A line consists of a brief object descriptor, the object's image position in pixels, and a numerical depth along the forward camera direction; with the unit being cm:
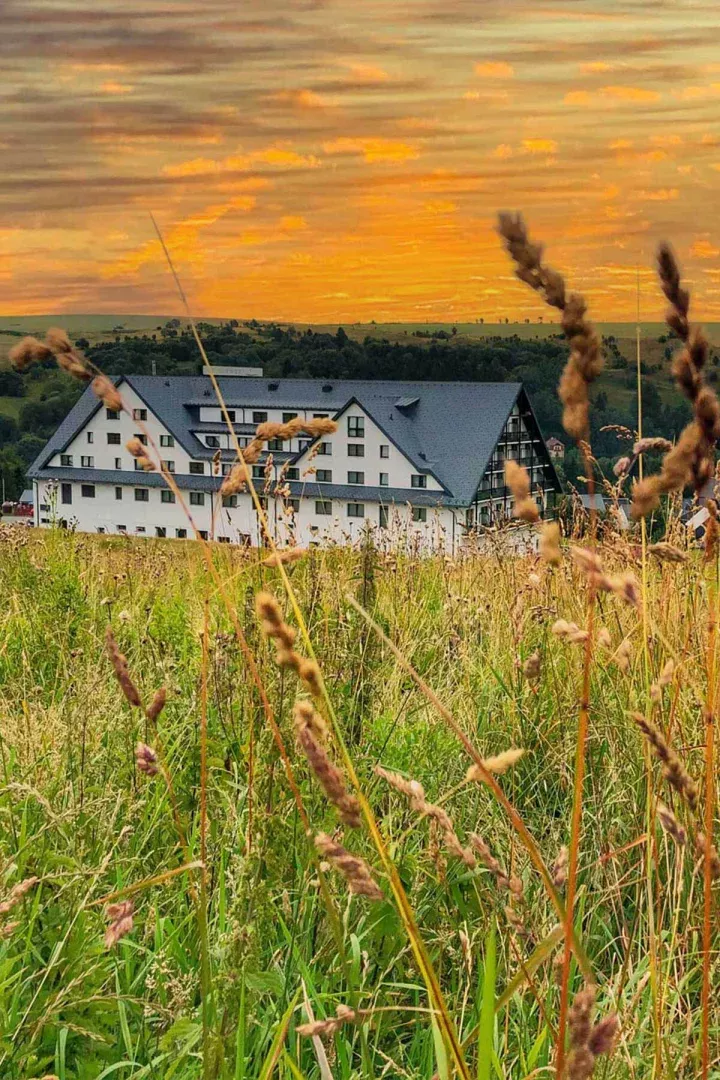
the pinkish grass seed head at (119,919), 121
